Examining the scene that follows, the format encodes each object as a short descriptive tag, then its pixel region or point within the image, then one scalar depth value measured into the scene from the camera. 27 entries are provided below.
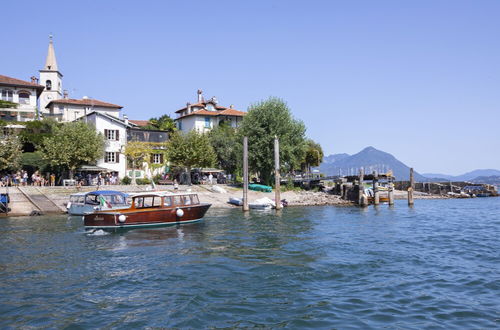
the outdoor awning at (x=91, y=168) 52.34
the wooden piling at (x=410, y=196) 48.31
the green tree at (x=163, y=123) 76.94
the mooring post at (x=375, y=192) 46.94
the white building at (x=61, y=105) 71.62
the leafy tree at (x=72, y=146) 50.00
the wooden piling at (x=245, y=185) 39.16
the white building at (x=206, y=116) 75.25
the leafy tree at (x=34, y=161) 52.12
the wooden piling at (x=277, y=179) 39.97
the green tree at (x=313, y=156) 82.00
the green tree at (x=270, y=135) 54.88
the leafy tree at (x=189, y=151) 56.19
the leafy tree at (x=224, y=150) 66.75
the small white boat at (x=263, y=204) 42.53
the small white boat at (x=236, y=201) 44.50
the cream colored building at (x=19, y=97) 62.32
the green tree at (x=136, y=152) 57.94
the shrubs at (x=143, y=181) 55.77
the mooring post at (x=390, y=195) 47.28
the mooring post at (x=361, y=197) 46.34
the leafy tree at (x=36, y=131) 57.06
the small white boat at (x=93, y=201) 35.06
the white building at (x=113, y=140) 58.25
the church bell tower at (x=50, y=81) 85.00
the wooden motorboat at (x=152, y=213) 26.58
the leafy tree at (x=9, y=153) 46.20
